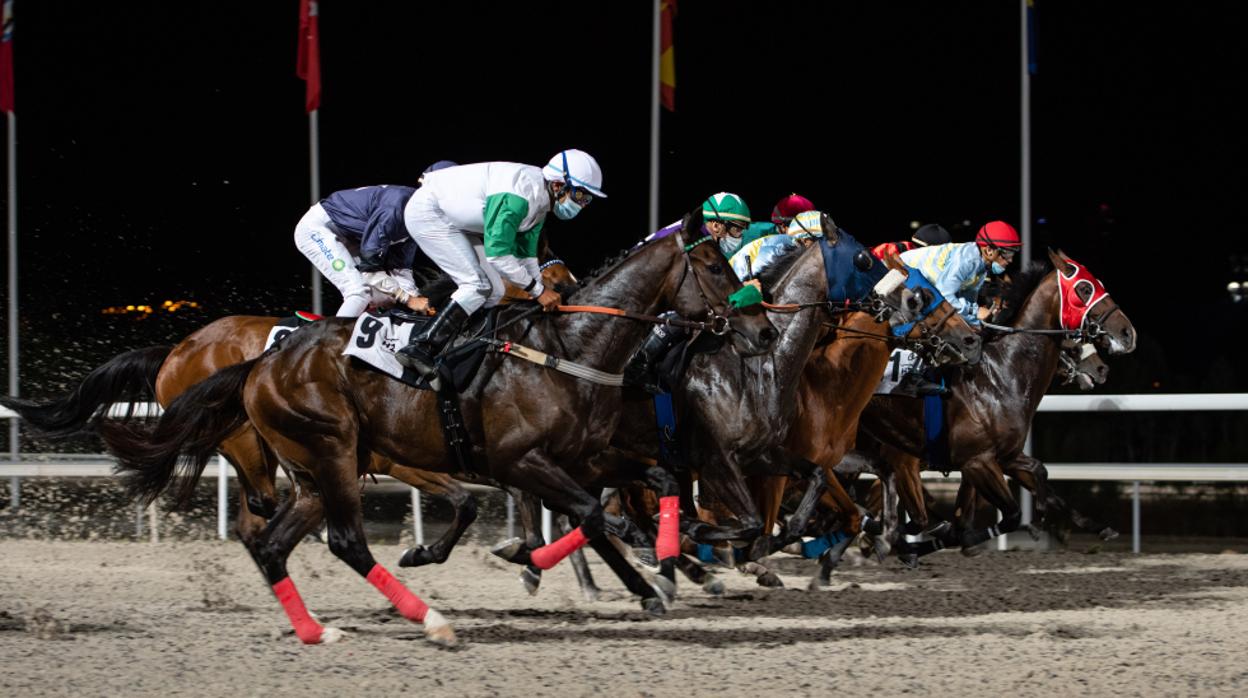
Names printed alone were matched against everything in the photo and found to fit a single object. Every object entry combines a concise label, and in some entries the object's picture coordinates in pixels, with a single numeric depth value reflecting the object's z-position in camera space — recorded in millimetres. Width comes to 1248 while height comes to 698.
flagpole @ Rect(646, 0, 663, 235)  23281
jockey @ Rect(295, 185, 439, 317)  13070
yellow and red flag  26375
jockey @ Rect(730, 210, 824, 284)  14172
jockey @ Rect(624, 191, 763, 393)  12977
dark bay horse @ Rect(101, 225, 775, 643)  10937
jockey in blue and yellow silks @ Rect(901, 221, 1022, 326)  15344
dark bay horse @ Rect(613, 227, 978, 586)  12828
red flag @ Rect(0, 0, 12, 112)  26562
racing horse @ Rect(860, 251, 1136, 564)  15289
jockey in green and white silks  10852
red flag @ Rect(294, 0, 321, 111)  26094
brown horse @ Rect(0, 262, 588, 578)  13086
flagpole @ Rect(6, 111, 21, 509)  20547
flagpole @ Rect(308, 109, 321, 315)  22437
